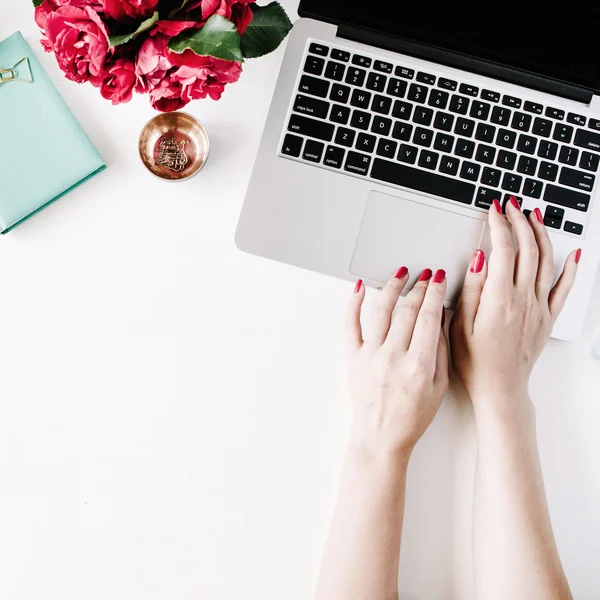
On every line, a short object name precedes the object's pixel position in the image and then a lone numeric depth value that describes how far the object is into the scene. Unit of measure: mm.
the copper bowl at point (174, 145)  700
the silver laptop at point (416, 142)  700
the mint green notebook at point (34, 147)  678
